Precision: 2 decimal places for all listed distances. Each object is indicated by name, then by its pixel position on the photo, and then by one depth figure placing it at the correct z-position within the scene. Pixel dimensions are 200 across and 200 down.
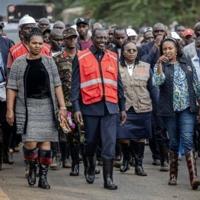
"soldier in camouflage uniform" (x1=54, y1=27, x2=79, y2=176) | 13.27
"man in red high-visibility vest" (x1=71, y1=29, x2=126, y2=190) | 11.84
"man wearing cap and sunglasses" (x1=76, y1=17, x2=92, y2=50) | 15.57
